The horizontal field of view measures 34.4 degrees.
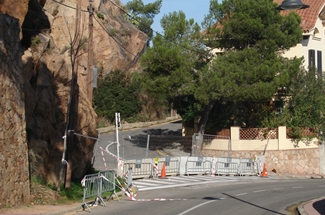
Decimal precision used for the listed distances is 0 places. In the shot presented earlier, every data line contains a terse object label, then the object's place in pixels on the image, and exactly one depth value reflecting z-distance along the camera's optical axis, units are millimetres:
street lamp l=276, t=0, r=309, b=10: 16750
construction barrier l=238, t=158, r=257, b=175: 30656
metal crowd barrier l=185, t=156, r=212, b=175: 28141
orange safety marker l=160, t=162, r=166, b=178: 26133
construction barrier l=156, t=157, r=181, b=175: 26508
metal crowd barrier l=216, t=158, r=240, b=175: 29719
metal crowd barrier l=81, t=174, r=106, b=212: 15652
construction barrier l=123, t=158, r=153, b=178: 24172
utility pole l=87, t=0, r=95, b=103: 21031
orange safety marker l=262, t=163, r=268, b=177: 31039
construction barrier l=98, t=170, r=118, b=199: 16859
